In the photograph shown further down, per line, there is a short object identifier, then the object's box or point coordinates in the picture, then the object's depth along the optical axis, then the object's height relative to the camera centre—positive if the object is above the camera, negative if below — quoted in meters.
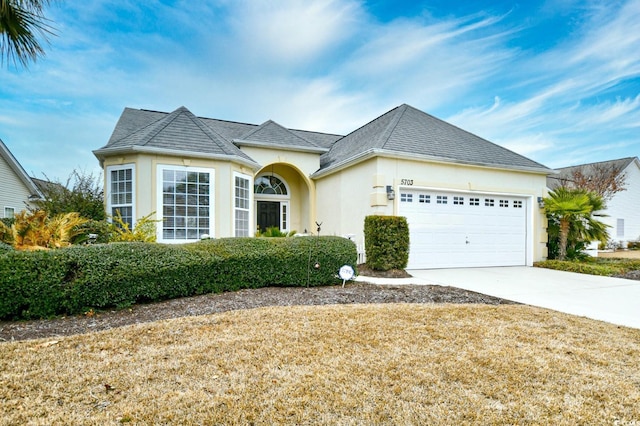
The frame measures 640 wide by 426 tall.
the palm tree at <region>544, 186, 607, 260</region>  11.56 -0.22
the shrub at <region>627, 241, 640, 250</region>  21.56 -2.27
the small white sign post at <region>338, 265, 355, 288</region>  7.06 -1.34
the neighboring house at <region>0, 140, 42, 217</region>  14.43 +1.21
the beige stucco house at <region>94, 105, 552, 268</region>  10.03 +0.92
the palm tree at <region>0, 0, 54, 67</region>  5.86 +3.38
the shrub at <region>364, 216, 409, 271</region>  9.11 -0.87
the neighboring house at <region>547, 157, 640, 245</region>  22.05 +0.48
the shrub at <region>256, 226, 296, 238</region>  11.21 -0.78
